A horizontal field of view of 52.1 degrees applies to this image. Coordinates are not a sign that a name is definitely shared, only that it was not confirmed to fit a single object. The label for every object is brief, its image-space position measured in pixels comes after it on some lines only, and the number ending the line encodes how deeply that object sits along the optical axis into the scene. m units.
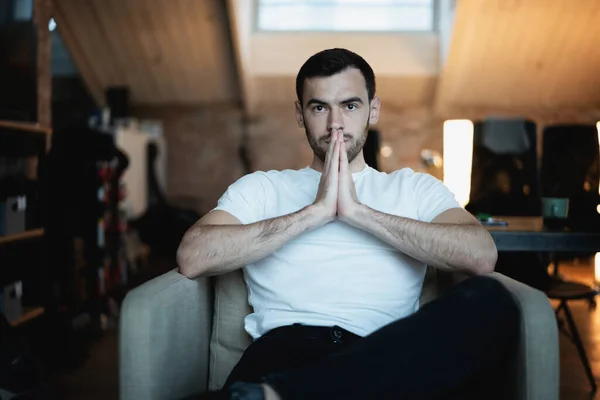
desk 1.89
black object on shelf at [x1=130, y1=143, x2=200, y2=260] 4.48
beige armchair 1.18
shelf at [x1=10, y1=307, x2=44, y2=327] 2.95
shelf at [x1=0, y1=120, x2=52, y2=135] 2.87
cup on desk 2.07
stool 2.49
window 6.96
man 1.12
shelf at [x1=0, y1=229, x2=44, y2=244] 2.87
